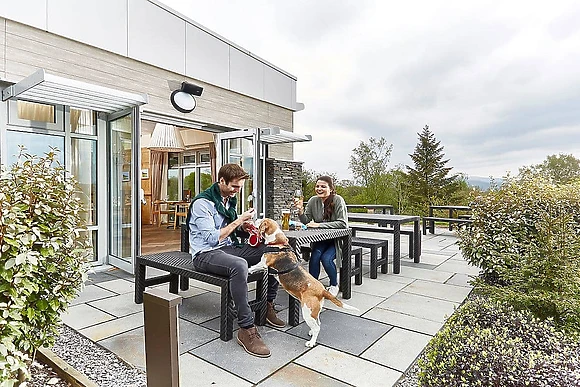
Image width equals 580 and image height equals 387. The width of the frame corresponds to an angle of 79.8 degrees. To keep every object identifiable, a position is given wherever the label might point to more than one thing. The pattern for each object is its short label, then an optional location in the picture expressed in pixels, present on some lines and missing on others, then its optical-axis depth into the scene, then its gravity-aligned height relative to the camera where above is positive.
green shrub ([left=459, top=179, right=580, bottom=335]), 2.20 -0.47
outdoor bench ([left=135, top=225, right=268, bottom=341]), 2.32 -0.66
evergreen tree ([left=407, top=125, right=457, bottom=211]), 21.61 +1.25
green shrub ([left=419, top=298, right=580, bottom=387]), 1.35 -0.73
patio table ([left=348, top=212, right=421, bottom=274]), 4.28 -0.43
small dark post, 1.39 -0.60
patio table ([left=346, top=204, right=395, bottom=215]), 7.40 -0.36
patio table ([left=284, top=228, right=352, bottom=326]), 2.60 -0.43
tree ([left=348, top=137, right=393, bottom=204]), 17.36 +1.65
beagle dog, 2.19 -0.56
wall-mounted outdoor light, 5.54 +1.54
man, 2.22 -0.42
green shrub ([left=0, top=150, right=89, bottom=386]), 1.33 -0.27
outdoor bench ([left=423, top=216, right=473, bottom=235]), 7.53 -0.79
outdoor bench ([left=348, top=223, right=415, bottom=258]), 4.54 -0.56
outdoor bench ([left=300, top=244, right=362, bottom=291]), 3.64 -0.80
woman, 3.30 -0.30
